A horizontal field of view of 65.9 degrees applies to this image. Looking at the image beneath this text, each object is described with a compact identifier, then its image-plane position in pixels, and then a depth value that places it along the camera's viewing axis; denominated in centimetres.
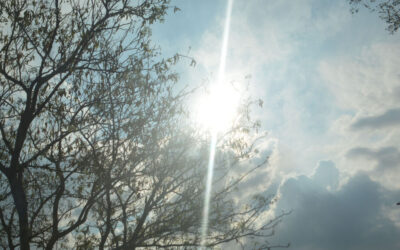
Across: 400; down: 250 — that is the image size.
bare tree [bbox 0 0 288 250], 930
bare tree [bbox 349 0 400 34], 1504
